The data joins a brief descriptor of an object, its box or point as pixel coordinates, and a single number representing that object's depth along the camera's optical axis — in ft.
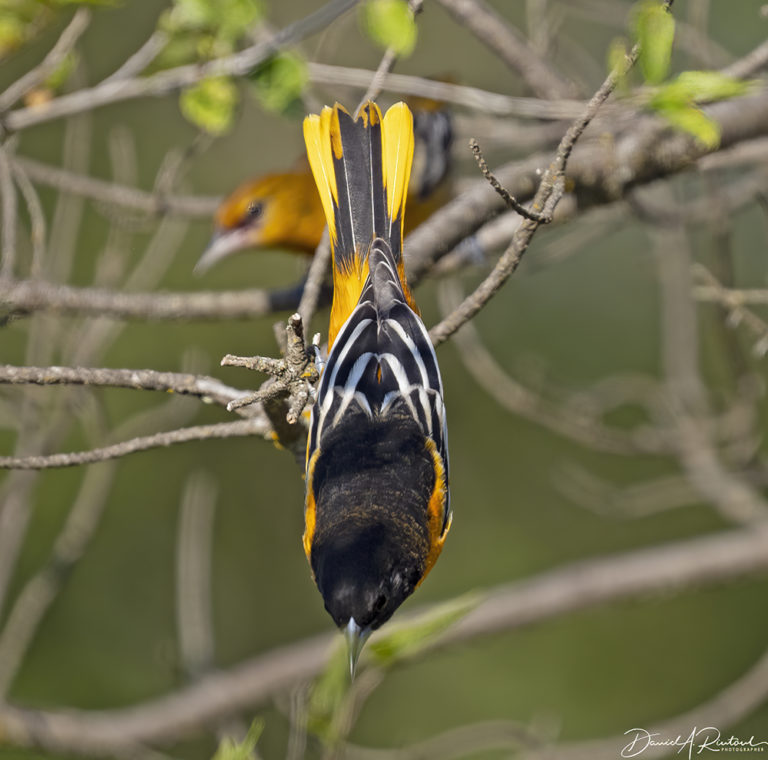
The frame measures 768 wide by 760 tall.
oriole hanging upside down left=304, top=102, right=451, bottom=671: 16.10
